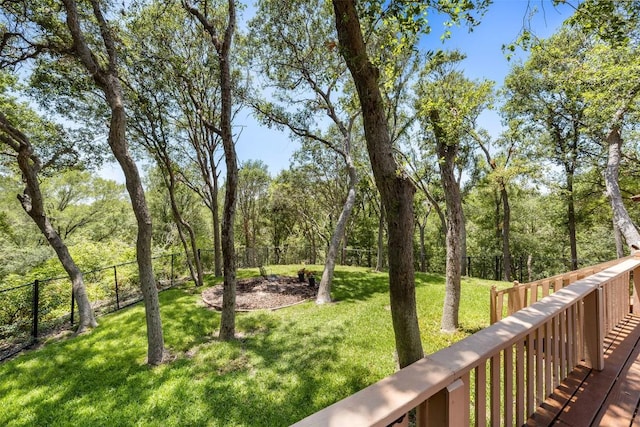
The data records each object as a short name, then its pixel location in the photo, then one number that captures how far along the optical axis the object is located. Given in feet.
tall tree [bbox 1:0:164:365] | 13.98
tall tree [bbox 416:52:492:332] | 15.47
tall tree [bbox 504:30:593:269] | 34.50
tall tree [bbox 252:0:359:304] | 25.34
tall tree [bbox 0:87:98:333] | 19.26
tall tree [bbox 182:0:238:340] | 16.46
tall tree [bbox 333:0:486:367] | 8.79
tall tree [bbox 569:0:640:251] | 21.66
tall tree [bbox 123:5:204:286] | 23.27
